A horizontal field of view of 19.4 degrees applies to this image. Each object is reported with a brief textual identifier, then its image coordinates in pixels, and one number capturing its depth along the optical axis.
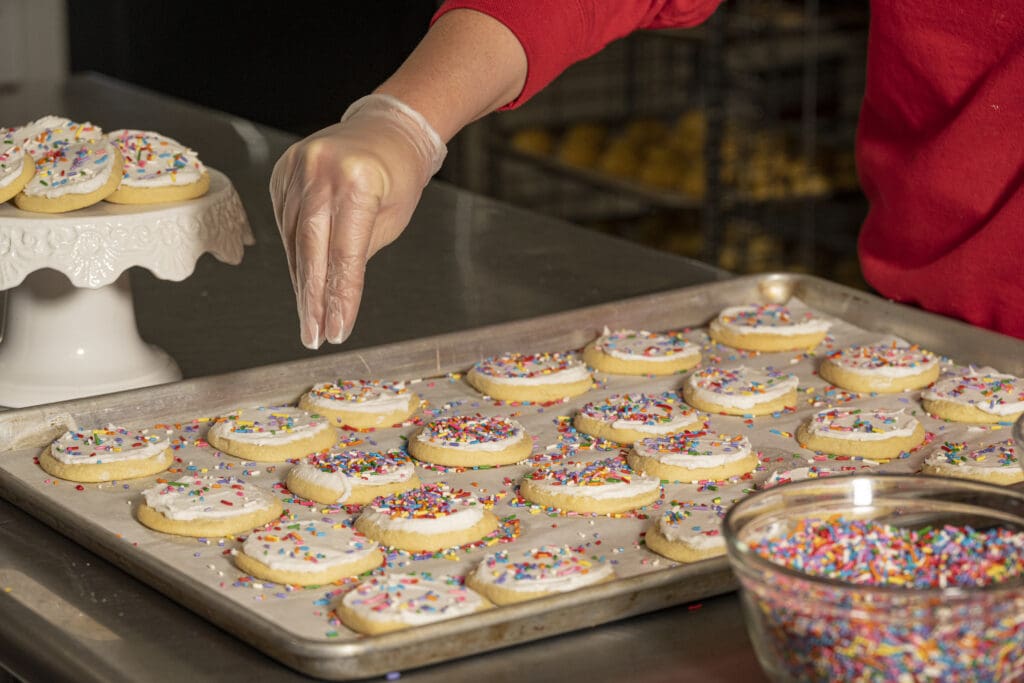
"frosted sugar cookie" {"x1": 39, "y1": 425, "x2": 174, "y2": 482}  1.78
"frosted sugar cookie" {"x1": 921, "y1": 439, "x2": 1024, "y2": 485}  1.78
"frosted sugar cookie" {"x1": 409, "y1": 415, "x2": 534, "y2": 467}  1.83
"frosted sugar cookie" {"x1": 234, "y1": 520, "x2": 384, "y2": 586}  1.65
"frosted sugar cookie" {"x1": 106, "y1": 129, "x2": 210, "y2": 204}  1.98
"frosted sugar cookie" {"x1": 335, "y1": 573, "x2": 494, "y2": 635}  1.58
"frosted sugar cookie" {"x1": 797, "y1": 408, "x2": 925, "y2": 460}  1.85
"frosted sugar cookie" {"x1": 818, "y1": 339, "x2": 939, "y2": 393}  1.96
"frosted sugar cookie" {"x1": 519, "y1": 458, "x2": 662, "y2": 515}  1.76
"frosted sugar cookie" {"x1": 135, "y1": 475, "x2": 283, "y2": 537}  1.71
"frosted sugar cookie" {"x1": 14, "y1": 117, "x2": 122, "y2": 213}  1.95
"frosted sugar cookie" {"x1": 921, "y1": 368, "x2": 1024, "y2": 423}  1.89
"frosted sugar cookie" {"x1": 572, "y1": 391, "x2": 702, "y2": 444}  1.88
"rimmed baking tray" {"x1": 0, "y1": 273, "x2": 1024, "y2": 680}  1.56
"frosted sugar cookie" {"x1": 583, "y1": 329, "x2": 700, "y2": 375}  2.01
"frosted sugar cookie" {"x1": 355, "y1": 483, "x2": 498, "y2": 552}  1.70
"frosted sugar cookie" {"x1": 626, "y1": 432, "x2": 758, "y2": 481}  1.81
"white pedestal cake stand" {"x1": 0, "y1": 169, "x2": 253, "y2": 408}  1.92
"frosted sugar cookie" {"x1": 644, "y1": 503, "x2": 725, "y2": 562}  1.67
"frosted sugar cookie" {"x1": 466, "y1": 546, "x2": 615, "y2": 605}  1.62
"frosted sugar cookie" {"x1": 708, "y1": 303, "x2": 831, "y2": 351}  2.05
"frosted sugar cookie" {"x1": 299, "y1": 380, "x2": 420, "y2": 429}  1.90
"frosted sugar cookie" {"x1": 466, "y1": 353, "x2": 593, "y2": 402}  1.95
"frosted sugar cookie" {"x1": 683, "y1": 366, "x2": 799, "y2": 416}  1.93
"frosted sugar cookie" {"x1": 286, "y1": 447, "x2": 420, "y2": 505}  1.77
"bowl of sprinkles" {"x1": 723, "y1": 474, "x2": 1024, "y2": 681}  1.40
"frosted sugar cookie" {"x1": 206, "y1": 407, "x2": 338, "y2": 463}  1.84
